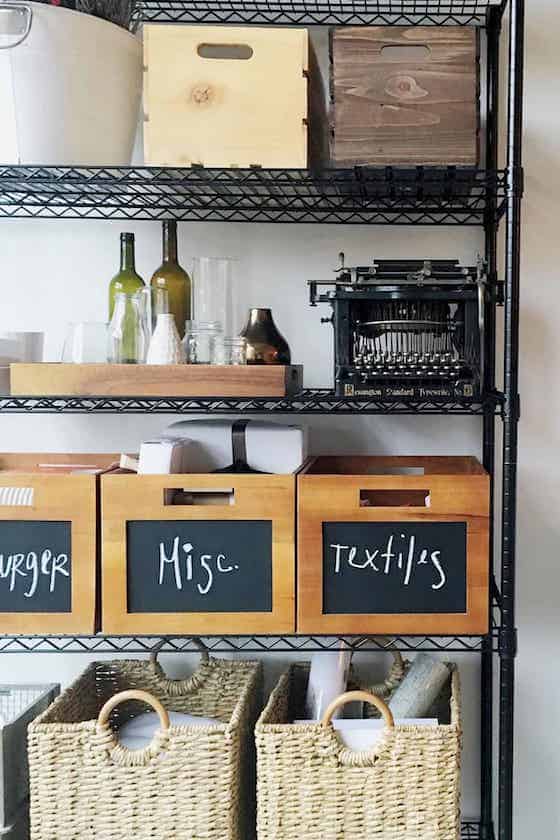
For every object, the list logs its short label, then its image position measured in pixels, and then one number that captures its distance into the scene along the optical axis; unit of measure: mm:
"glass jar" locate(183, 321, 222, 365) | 1602
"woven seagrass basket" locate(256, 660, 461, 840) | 1464
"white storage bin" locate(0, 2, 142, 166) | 1455
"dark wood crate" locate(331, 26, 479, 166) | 1508
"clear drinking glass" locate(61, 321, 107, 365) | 1638
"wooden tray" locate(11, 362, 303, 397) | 1532
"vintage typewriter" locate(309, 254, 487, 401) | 1512
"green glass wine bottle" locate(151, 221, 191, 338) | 1741
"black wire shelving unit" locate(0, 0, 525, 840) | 1505
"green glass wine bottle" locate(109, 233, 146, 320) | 1746
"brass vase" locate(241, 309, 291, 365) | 1646
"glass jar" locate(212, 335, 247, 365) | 1592
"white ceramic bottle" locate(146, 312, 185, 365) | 1569
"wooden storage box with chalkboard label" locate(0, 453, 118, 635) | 1521
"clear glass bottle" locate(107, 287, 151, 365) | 1622
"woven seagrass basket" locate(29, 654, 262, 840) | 1479
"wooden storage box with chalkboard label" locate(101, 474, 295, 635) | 1518
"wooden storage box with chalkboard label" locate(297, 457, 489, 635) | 1515
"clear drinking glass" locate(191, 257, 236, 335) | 1748
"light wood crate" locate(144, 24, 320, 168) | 1504
